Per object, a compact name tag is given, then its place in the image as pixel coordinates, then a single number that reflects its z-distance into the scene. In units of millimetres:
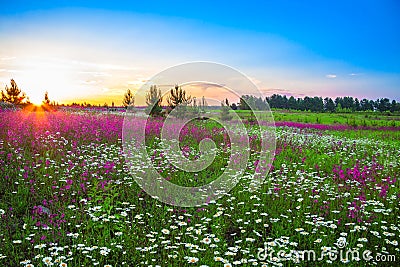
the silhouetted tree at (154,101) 22547
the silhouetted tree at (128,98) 34962
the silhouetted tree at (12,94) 42344
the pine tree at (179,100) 21422
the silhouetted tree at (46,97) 40344
